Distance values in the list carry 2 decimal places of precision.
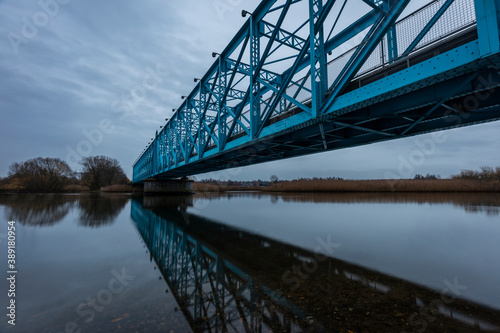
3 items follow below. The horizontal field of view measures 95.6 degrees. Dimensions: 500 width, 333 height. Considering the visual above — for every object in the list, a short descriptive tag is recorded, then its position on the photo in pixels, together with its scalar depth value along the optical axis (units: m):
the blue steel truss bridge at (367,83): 5.25
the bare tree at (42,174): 56.91
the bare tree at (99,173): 73.41
